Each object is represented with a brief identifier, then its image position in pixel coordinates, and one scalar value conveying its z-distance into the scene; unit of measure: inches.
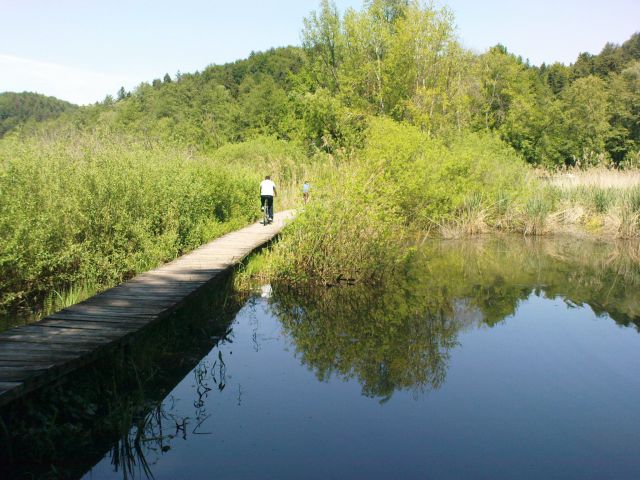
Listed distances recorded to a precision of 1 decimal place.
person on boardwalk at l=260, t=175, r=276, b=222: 596.4
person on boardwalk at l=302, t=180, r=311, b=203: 701.4
